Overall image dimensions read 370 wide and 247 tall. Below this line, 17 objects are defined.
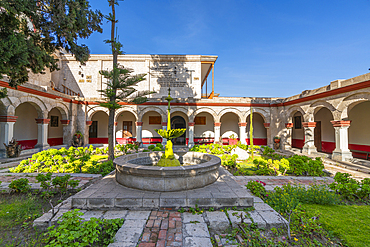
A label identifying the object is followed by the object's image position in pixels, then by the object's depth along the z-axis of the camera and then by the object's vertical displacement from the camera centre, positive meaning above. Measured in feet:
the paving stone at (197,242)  7.46 -5.27
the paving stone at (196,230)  8.19 -5.26
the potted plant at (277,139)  41.16 -2.74
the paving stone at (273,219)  9.15 -5.24
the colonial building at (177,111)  28.84 +3.85
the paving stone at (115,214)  9.66 -5.23
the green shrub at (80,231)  6.41 -4.26
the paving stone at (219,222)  9.09 -5.24
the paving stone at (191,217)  9.37 -5.25
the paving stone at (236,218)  9.19 -5.23
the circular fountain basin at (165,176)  11.87 -3.65
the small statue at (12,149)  27.81 -3.76
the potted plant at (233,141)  43.96 -3.49
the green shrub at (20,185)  13.31 -4.74
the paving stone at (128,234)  7.72 -5.21
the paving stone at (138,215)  9.57 -5.24
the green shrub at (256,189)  13.01 -4.91
